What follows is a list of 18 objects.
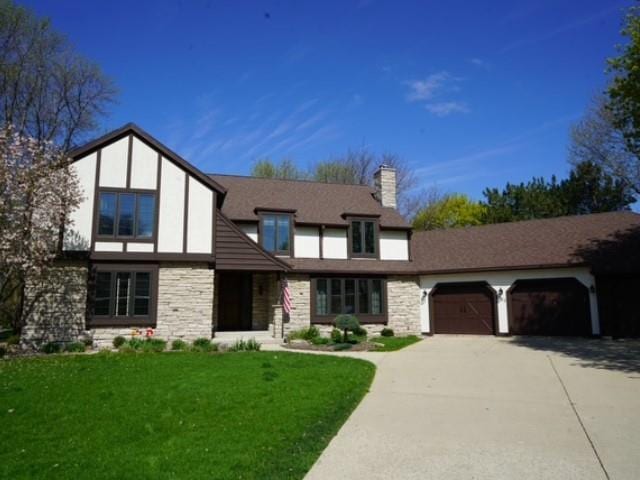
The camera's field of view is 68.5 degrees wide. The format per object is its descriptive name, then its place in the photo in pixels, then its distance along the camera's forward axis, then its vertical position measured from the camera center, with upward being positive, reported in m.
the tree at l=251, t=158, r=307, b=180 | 37.50 +10.34
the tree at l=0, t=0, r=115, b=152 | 23.12 +11.52
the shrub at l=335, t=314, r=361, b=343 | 16.08 -0.74
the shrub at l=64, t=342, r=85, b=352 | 14.31 -1.39
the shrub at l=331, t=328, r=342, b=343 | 17.13 -1.31
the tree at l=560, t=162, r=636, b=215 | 31.73 +7.33
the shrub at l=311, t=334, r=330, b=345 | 16.23 -1.41
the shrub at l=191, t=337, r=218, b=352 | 14.44 -1.41
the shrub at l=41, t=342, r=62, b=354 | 14.22 -1.40
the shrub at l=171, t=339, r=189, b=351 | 14.65 -1.39
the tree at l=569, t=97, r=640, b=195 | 22.93 +7.88
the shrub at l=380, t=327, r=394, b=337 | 19.62 -1.36
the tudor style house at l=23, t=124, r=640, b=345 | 15.55 +1.43
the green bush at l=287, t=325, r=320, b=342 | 17.77 -1.28
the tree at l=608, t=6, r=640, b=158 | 11.99 +5.62
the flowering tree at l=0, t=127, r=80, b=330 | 13.16 +2.75
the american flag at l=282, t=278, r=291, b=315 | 18.22 +0.06
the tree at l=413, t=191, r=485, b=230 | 39.94 +7.38
